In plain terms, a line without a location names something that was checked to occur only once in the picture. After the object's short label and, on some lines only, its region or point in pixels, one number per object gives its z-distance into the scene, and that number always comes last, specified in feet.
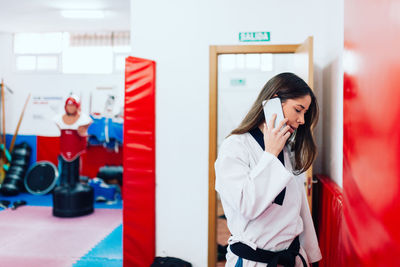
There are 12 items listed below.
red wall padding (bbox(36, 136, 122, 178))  21.43
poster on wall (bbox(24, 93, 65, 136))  22.17
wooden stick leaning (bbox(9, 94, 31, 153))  22.13
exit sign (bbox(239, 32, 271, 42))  9.88
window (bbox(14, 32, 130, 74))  21.75
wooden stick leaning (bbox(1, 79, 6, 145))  21.86
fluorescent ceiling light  17.31
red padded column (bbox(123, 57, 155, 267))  10.11
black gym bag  9.39
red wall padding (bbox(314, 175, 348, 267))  6.11
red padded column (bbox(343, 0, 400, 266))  2.72
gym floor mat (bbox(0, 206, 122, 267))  11.32
